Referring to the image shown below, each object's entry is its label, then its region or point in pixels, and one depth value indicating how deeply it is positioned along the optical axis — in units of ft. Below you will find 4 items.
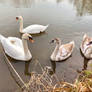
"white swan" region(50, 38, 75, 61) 14.80
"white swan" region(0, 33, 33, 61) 14.15
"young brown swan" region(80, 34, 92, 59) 15.38
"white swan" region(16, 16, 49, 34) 20.03
